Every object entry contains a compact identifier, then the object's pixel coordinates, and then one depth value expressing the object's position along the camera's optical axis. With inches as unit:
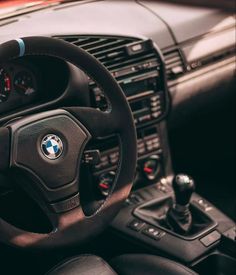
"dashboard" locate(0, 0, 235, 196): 57.9
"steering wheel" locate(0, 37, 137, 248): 49.9
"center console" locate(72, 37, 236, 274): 65.3
